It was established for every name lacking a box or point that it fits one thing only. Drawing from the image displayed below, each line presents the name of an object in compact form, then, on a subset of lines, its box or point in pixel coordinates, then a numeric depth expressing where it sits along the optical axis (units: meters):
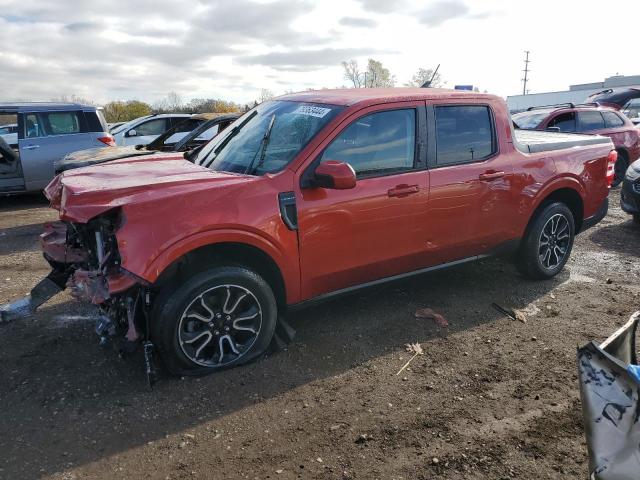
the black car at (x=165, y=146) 6.95
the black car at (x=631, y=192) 7.49
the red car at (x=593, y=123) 10.46
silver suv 9.50
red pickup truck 3.32
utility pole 80.88
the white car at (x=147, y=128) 13.51
